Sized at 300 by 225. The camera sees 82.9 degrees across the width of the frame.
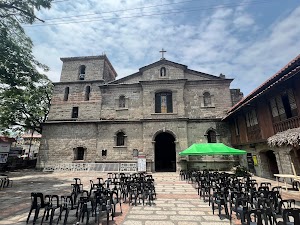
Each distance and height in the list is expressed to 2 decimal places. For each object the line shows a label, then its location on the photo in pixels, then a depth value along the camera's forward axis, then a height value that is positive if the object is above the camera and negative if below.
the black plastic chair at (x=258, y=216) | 3.18 -1.06
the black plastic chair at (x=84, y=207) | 4.36 -1.17
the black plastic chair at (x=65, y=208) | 4.30 -1.18
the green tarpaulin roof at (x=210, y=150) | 9.53 +0.53
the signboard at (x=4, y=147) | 12.57 +1.01
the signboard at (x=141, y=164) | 15.62 -0.36
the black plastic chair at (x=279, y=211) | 4.17 -1.25
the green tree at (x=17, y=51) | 10.80 +7.15
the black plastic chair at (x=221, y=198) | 5.10 -1.17
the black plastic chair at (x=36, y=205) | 4.63 -1.21
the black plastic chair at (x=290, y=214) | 3.13 -1.04
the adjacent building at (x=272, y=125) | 8.71 +2.18
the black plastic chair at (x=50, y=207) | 4.35 -1.19
